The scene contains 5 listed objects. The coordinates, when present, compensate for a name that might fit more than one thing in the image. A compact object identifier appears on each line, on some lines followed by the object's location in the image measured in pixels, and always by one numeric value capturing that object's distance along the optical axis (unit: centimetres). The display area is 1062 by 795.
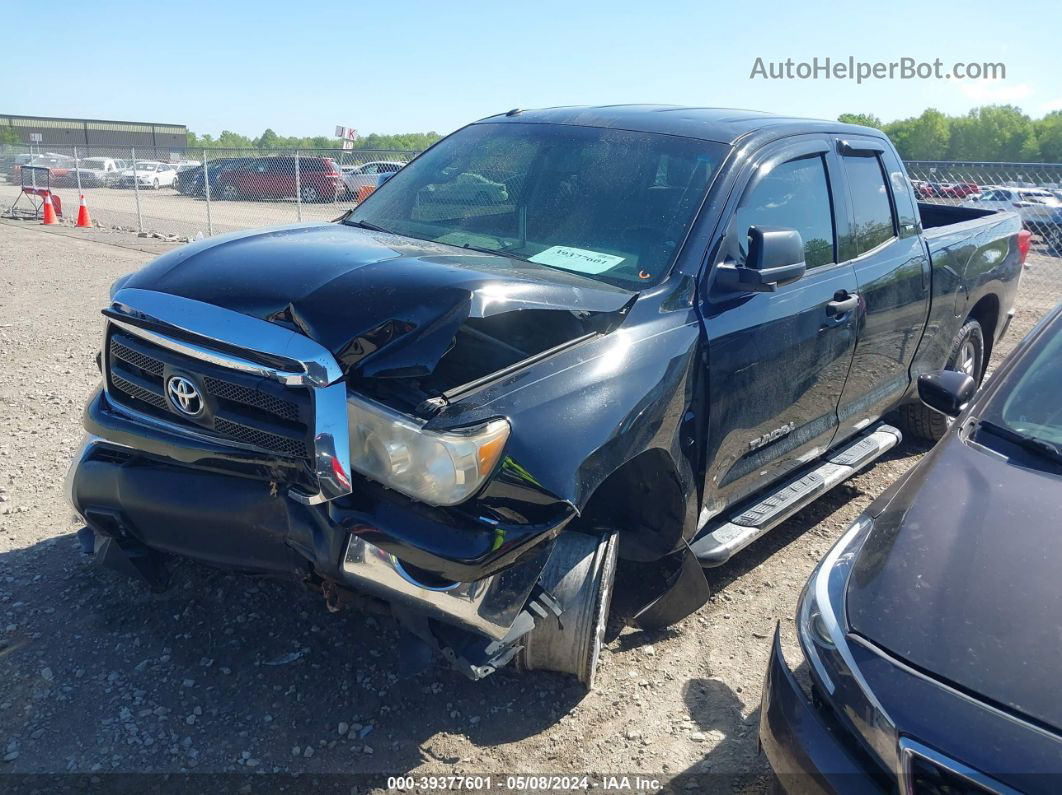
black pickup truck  236
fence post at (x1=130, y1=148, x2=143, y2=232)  1653
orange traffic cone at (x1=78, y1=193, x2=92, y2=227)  1706
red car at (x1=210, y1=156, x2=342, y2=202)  1694
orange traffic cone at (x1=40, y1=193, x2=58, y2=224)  1783
